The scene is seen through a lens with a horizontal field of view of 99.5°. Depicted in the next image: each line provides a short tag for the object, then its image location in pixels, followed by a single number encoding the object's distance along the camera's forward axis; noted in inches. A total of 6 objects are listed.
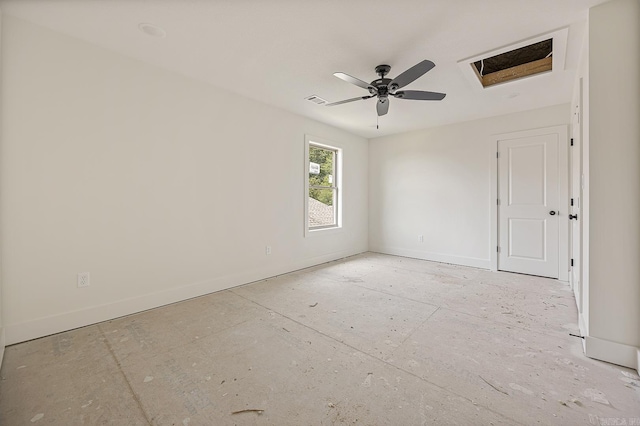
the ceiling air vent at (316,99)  143.4
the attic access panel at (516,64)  110.4
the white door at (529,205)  156.6
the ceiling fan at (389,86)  93.3
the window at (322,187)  191.0
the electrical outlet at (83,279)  95.7
